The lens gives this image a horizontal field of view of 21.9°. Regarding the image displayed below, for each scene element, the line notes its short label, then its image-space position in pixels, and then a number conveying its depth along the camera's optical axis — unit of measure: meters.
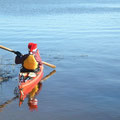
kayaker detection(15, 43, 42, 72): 13.61
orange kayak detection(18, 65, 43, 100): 12.48
